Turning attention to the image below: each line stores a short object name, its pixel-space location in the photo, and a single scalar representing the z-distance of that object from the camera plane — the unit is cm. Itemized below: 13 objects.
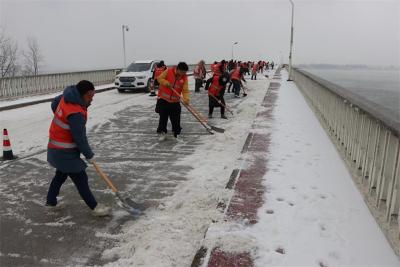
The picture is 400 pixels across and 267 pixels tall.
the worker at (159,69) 1564
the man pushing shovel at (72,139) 403
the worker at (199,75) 1891
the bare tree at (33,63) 5801
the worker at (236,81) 1750
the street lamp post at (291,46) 2881
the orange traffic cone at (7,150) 682
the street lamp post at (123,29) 3466
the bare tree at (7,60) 4703
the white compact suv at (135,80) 1941
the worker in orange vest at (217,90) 1152
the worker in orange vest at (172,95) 823
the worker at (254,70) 3234
